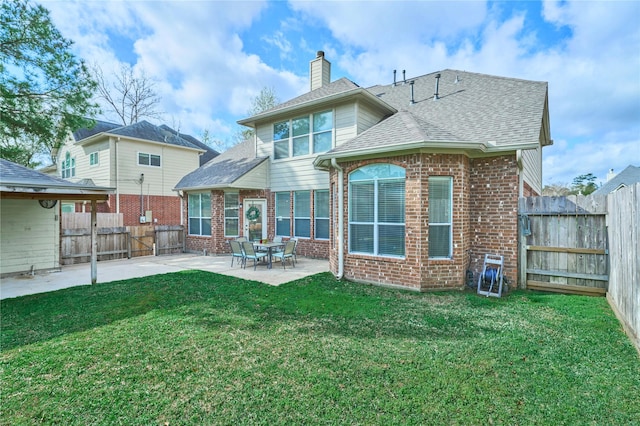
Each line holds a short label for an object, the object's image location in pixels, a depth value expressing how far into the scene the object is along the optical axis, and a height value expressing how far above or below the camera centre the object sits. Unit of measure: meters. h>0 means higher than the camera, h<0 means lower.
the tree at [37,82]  8.91 +4.30
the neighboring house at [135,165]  16.25 +3.01
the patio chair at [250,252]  9.07 -1.10
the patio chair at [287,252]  9.17 -1.10
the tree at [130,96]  25.03 +10.20
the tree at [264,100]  24.86 +9.58
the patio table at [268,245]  9.33 -0.91
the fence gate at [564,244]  6.12 -0.64
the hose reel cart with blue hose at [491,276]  6.40 -1.34
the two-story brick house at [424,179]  6.62 +0.87
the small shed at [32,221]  6.80 -0.11
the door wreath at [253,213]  12.13 +0.12
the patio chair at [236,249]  9.44 -1.05
